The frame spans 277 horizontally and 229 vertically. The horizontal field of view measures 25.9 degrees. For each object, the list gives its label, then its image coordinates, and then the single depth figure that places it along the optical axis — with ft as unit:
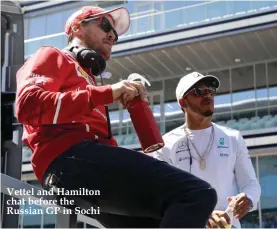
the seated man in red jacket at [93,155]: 5.45
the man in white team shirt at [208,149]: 9.73
